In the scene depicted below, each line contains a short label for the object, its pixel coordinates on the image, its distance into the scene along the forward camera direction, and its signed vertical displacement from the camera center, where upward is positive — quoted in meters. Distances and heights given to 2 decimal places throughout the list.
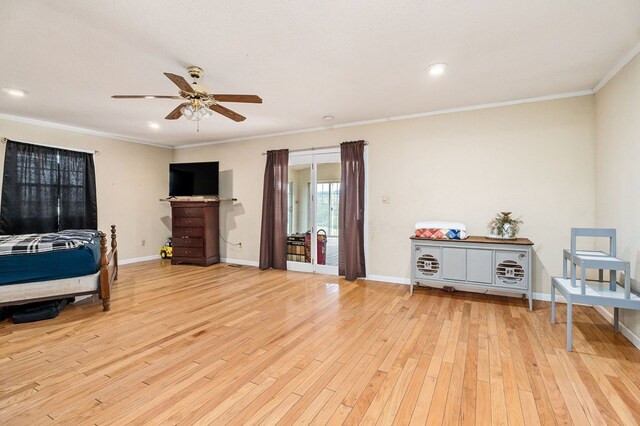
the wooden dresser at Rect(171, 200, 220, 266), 5.61 -0.43
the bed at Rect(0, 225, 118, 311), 2.85 -0.65
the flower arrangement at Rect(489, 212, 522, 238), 3.56 -0.18
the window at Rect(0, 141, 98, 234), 4.32 +0.32
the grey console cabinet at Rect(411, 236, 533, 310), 3.33 -0.64
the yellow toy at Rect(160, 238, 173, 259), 6.29 -0.91
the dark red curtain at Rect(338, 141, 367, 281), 4.55 +0.03
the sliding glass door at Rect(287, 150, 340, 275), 4.96 +0.00
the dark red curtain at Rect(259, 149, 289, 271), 5.22 -0.02
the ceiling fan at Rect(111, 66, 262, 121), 2.66 +1.07
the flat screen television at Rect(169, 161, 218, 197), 5.77 +0.64
